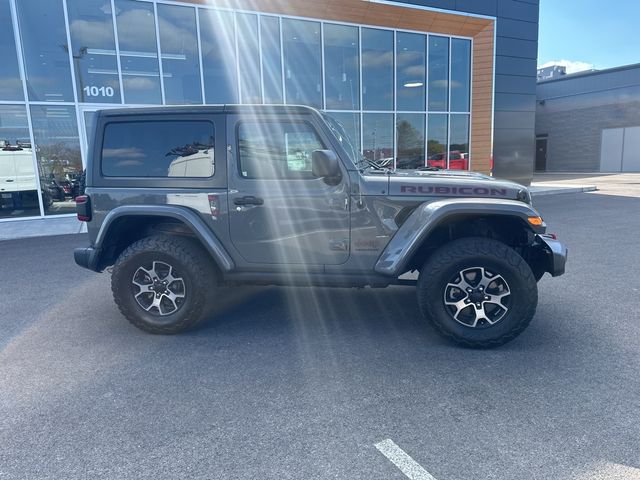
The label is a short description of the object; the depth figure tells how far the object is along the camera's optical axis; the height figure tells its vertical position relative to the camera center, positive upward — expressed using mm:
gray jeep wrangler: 3422 -458
